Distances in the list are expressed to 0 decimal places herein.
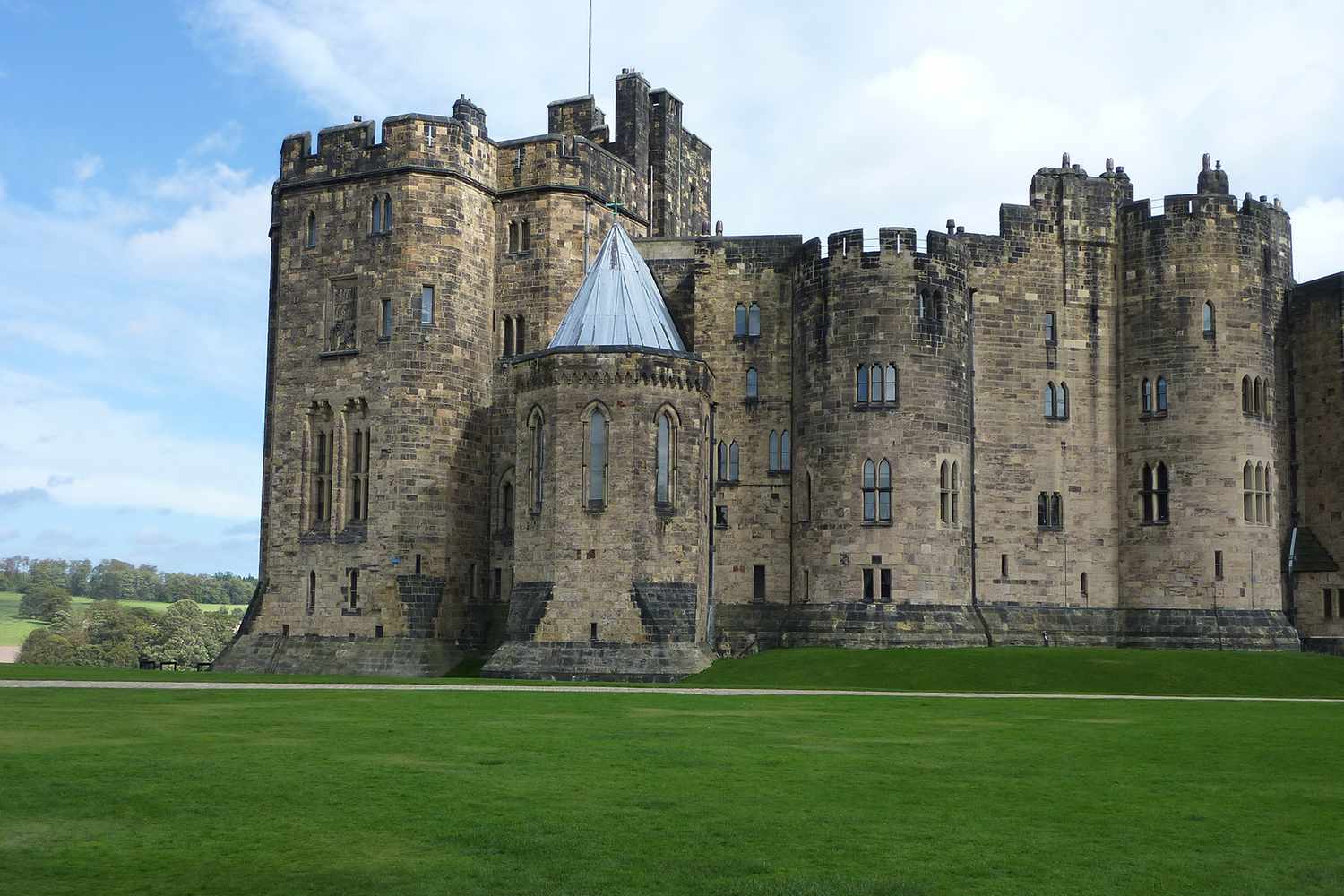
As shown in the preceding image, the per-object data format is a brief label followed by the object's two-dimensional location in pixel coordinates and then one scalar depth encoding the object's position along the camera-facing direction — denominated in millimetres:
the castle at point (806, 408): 53594
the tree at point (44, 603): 153838
